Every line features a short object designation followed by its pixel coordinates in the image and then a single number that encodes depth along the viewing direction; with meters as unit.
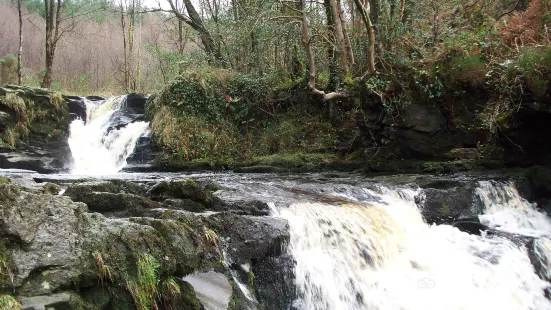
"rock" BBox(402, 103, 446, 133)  10.30
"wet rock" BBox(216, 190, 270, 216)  5.66
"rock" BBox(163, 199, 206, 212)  5.35
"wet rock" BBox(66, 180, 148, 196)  5.14
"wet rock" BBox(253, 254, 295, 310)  4.49
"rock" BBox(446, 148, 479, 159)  10.26
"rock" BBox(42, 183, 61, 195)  4.66
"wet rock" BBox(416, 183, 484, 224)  7.54
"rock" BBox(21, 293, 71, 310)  2.65
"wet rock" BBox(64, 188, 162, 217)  4.83
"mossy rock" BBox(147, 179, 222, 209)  5.69
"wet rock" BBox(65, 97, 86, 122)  14.22
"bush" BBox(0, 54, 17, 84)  19.42
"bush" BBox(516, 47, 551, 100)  8.30
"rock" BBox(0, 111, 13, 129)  11.52
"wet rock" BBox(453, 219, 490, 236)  7.06
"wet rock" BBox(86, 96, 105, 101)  16.53
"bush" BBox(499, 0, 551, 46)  9.56
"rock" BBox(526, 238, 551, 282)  5.94
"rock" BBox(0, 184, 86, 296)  2.83
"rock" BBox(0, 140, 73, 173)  11.22
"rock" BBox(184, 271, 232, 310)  3.56
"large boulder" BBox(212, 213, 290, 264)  4.46
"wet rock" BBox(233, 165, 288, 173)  11.35
